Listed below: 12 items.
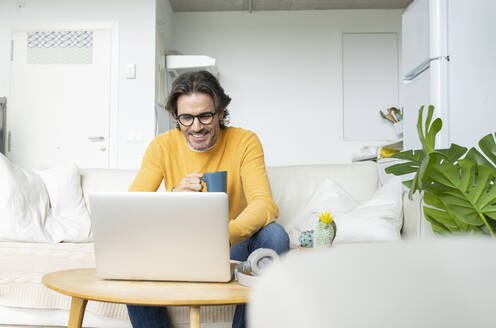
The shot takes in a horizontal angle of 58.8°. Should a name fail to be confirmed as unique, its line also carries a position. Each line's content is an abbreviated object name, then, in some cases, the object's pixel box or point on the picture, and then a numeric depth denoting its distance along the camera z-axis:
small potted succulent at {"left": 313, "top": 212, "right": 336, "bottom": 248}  1.13
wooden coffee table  0.80
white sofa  1.44
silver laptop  0.89
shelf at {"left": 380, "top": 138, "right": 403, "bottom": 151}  3.64
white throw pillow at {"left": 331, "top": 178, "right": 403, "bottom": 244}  1.80
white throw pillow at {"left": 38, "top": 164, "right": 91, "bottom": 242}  2.12
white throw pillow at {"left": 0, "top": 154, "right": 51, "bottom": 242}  1.96
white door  4.09
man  1.48
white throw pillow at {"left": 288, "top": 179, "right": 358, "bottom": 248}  1.98
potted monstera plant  1.18
